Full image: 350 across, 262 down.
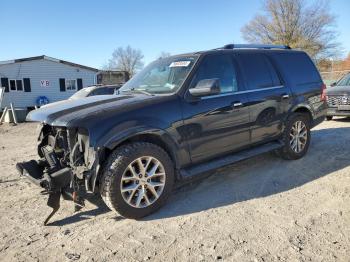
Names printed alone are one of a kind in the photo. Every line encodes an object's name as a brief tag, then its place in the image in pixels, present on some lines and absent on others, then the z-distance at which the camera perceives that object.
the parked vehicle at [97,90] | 14.48
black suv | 3.73
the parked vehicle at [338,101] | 10.02
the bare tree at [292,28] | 37.78
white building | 24.52
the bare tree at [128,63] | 78.50
